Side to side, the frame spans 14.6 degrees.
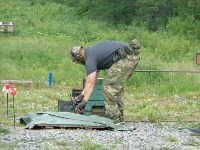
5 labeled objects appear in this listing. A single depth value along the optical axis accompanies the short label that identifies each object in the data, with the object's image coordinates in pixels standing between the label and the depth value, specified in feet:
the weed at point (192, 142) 34.79
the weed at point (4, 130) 35.96
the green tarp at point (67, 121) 38.25
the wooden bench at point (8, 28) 132.56
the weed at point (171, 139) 35.29
